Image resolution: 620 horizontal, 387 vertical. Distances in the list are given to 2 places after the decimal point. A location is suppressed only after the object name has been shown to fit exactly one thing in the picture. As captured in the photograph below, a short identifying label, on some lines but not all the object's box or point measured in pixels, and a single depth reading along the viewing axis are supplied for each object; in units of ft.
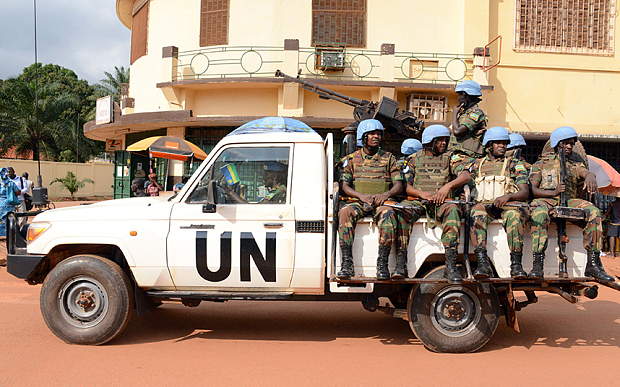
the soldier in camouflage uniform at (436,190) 14.20
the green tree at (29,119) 92.58
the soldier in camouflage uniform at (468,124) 19.07
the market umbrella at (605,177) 33.04
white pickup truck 14.61
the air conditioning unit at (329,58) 46.42
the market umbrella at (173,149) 36.78
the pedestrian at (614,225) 38.63
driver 14.96
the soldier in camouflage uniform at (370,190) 14.17
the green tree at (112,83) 108.88
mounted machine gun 24.92
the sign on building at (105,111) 55.67
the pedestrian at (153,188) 39.68
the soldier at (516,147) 16.80
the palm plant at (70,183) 89.67
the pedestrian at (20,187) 38.50
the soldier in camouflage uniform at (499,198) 14.28
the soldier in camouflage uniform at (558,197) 14.39
